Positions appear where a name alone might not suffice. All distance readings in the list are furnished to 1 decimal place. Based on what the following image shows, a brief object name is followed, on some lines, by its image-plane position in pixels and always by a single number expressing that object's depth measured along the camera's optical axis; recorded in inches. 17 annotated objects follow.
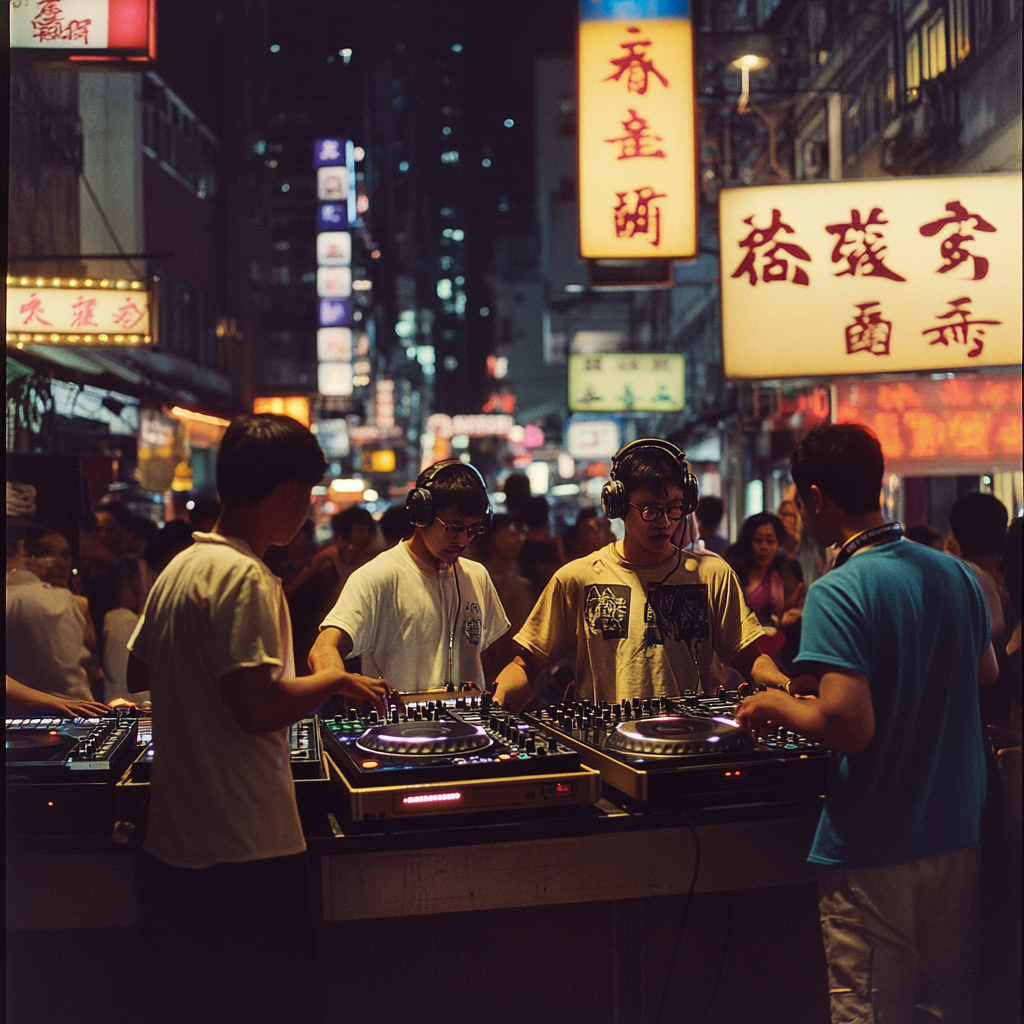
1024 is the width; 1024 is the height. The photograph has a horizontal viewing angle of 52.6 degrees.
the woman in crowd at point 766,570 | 313.1
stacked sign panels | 1697.8
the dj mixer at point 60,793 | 114.8
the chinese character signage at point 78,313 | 461.7
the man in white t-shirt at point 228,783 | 102.0
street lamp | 565.0
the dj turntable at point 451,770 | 112.7
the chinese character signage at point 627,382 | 872.3
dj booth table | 115.8
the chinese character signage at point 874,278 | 283.0
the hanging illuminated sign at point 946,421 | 303.0
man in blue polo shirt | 112.3
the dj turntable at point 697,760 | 120.0
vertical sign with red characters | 405.1
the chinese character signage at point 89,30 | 284.4
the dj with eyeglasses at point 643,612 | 165.9
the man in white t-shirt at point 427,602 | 172.4
